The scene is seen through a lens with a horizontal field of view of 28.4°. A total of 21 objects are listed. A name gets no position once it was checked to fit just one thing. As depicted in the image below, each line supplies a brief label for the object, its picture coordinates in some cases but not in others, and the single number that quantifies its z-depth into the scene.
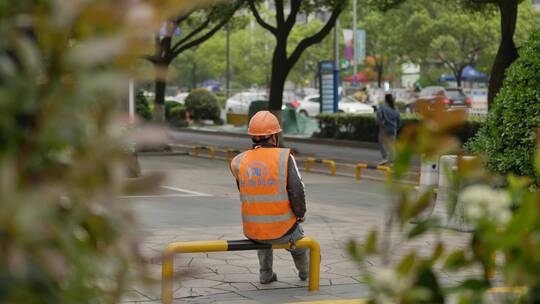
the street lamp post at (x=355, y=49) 54.94
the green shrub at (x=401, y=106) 51.82
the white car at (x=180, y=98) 57.34
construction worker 8.36
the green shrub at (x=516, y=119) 11.63
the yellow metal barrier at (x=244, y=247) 7.81
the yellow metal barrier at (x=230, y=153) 24.19
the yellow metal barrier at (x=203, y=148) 25.38
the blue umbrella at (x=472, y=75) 65.86
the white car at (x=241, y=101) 47.81
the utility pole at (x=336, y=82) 37.09
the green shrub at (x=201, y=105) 43.31
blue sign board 37.12
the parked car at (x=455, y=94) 48.08
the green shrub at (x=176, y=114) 42.03
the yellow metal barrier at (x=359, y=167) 20.14
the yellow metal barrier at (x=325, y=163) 20.91
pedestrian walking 21.38
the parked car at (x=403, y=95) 57.70
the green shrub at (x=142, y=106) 27.77
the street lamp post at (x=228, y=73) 63.84
